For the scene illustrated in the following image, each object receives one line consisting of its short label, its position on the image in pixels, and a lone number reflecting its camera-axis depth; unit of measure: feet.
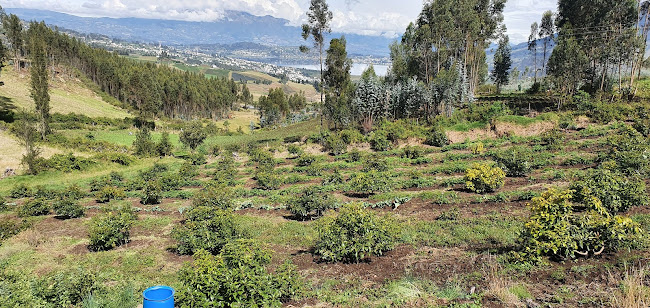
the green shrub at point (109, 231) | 42.08
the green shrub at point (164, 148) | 136.67
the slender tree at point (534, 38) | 188.96
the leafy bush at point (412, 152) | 93.09
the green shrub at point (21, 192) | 77.87
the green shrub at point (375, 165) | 79.63
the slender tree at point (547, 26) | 181.43
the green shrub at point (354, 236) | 31.19
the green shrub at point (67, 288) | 24.43
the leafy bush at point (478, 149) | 87.51
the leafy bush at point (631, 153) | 48.52
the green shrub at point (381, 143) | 113.51
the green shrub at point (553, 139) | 79.12
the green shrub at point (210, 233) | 37.68
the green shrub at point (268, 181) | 75.05
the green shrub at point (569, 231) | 25.00
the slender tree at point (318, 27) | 132.05
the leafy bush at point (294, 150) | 116.06
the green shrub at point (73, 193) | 65.52
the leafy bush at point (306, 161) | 99.76
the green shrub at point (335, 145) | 111.96
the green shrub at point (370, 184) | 60.29
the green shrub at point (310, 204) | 50.98
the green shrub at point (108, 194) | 71.87
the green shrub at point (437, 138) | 107.86
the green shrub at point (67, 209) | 57.98
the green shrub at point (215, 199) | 49.90
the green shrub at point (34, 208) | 60.23
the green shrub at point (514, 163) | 60.95
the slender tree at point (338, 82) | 143.33
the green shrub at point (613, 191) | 34.58
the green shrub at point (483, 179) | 52.60
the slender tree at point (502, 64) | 220.84
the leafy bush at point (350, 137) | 121.08
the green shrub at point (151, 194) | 68.95
